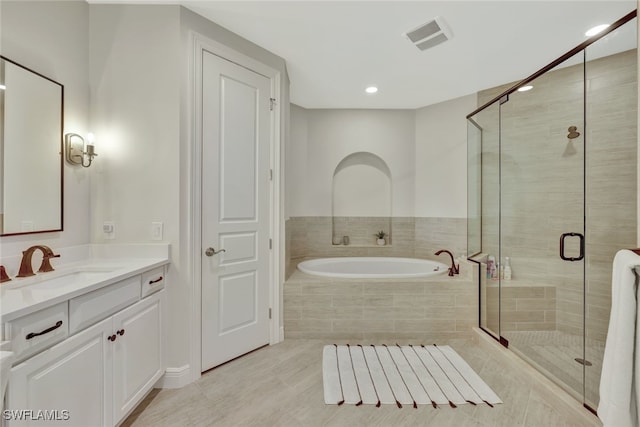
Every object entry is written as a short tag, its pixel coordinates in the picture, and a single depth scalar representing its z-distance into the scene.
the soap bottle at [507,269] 2.71
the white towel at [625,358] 1.14
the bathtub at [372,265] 3.59
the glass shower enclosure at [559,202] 1.74
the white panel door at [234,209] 2.12
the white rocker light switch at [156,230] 1.94
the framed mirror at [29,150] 1.44
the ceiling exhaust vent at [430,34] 2.11
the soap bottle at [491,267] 2.76
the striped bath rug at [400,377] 1.84
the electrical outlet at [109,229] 1.94
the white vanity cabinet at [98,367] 1.05
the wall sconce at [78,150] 1.77
